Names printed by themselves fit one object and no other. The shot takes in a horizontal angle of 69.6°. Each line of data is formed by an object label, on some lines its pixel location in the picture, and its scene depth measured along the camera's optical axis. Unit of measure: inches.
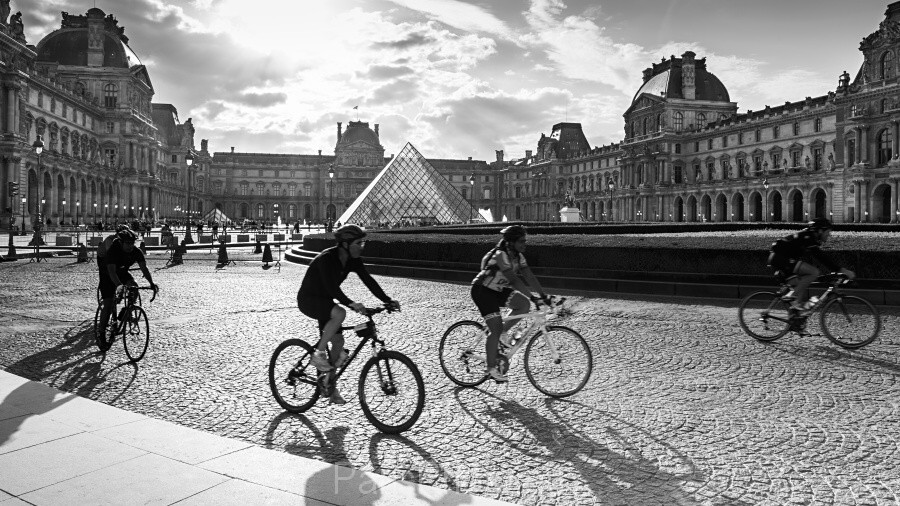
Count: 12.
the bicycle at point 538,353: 240.5
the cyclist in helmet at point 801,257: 323.8
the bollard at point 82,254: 904.8
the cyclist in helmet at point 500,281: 237.3
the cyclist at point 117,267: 310.2
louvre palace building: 1994.3
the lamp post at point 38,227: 958.7
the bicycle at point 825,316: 320.8
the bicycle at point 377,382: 200.5
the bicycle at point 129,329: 297.0
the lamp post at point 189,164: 1263.5
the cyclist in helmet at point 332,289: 205.6
